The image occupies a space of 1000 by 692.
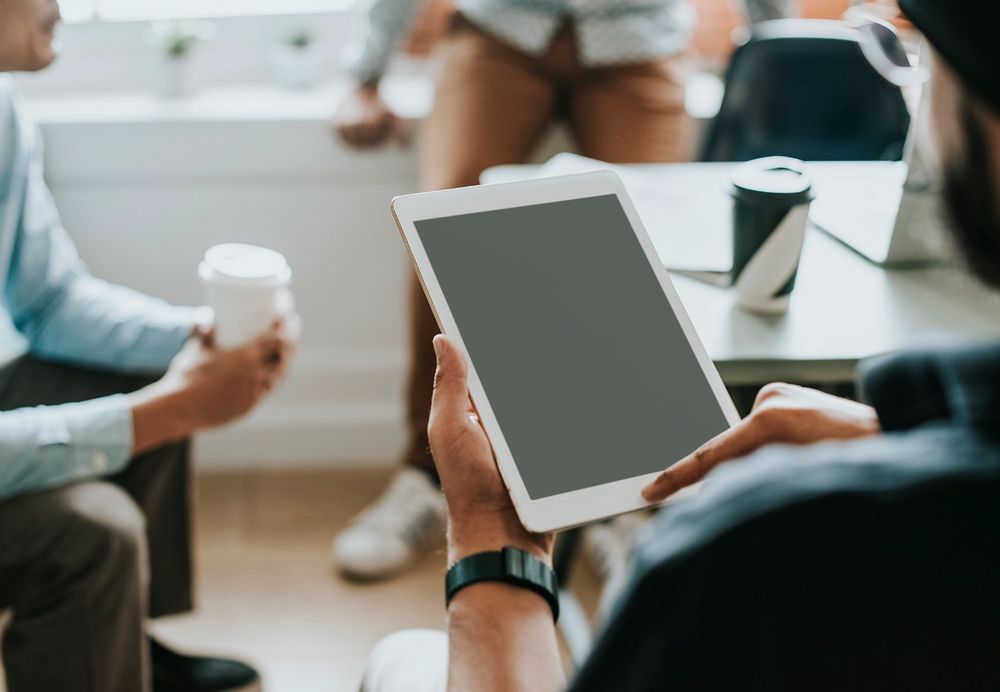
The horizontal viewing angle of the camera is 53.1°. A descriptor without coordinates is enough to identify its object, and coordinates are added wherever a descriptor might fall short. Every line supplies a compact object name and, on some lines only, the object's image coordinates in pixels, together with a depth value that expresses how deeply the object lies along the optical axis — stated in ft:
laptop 3.50
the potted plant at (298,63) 6.57
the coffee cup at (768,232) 3.17
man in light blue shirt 3.60
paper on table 3.60
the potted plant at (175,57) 6.31
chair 5.29
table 3.08
